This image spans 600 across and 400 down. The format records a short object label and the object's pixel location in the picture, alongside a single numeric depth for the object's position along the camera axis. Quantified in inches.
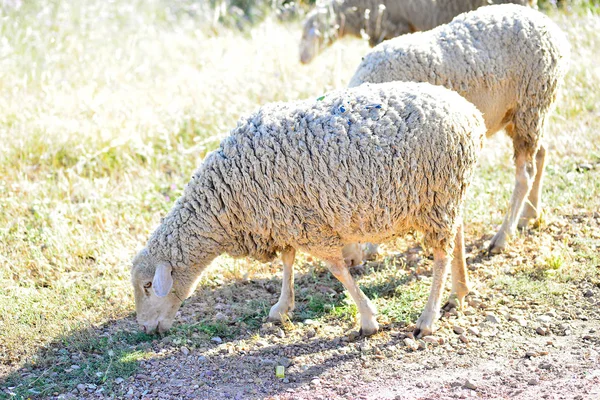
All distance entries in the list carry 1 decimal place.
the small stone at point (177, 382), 168.5
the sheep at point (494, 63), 206.7
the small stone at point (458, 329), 180.1
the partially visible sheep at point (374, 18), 318.7
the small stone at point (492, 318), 183.1
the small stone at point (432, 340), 175.9
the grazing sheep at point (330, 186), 168.6
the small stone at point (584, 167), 262.4
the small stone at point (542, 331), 175.6
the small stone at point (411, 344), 174.4
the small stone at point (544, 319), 180.8
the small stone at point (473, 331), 178.3
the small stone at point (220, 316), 198.2
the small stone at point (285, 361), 173.6
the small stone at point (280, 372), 168.1
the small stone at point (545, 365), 160.4
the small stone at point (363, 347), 175.3
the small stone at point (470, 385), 154.7
